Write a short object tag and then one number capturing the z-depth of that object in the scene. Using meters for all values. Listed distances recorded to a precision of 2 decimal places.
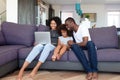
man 1.62
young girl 1.71
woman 1.60
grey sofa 1.66
